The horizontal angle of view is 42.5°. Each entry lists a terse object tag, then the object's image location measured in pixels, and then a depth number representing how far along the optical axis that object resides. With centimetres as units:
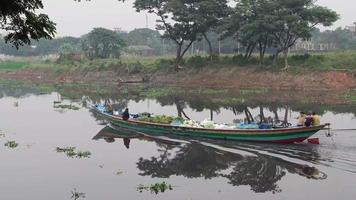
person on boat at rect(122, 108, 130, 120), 3306
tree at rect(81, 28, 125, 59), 10106
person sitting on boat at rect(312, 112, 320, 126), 2550
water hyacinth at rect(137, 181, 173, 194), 1803
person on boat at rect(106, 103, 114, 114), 3718
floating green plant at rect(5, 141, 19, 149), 2772
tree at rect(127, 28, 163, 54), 13812
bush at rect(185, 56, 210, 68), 7225
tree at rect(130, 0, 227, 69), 6669
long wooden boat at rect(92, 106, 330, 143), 2478
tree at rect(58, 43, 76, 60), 10586
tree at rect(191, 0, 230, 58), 6588
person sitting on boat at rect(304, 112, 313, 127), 2508
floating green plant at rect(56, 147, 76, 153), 2598
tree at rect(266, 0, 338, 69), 5619
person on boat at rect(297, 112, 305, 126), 2620
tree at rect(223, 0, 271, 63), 5944
